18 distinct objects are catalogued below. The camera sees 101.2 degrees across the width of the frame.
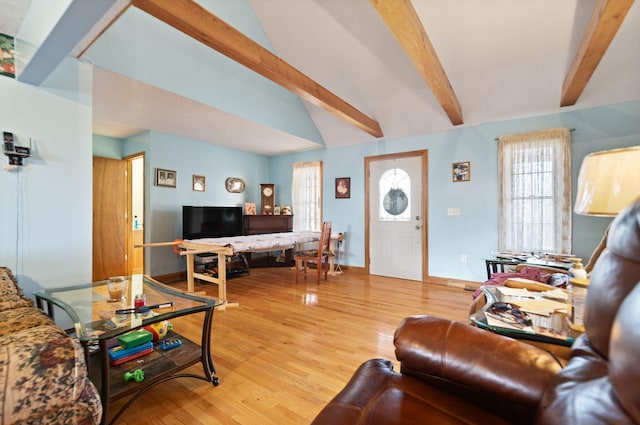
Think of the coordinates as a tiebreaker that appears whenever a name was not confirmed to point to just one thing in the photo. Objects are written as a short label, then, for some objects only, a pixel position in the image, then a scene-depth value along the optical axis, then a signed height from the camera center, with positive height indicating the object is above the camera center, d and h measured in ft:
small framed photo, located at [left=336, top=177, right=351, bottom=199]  16.74 +1.52
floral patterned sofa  2.59 -1.78
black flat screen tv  14.11 -0.63
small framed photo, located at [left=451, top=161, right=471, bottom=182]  12.97 +1.96
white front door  14.30 -0.30
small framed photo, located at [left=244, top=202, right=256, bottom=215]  17.69 +0.12
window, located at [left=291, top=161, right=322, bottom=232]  18.10 +1.07
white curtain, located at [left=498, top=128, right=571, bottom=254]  10.78 +0.83
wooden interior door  13.48 -0.38
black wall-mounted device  6.48 +1.52
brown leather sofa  1.72 -1.60
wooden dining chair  13.30 -2.36
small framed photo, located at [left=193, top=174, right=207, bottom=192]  15.39 +1.66
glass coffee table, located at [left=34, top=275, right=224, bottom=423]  4.21 -1.99
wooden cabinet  17.12 -1.25
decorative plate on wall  17.28 +1.77
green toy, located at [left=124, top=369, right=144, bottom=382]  4.81 -3.04
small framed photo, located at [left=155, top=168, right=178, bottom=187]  13.70 +1.78
